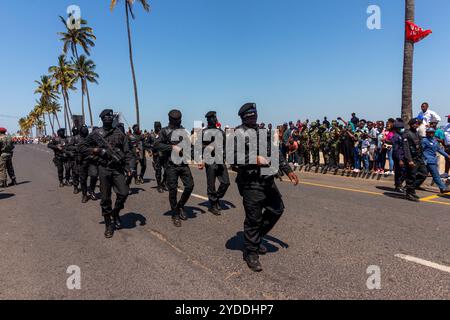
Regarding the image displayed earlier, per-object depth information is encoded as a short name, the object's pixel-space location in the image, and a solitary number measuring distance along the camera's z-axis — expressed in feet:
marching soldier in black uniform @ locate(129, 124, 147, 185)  32.33
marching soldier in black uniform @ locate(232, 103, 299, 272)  11.60
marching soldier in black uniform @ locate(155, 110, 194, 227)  17.65
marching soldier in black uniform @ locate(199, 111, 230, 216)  19.79
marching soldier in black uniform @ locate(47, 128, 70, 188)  32.35
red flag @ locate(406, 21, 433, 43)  33.27
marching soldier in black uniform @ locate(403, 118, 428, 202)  22.81
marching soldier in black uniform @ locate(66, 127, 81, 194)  29.45
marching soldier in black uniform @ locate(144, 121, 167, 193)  29.45
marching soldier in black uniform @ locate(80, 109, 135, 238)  15.94
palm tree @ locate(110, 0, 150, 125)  86.74
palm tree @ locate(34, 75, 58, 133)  219.82
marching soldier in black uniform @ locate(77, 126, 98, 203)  24.06
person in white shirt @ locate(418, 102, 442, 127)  33.27
